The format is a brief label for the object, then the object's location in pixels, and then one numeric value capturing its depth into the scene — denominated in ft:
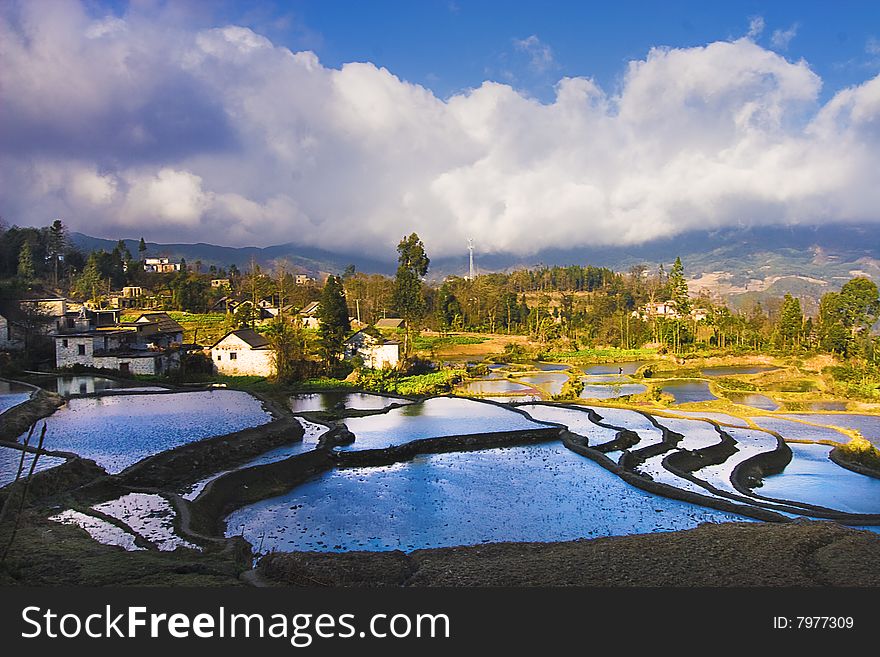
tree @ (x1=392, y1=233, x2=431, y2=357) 174.70
